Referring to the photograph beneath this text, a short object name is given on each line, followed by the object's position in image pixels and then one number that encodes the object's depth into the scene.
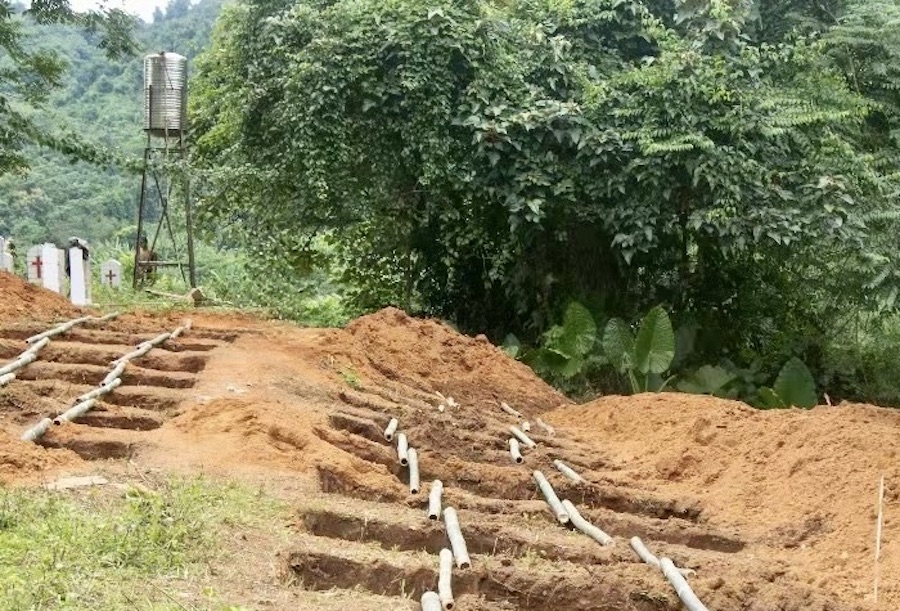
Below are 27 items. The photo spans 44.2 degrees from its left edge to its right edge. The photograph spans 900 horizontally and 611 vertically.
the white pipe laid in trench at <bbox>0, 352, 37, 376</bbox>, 5.88
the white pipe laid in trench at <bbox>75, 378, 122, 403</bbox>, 5.49
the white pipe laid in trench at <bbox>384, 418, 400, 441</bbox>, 6.00
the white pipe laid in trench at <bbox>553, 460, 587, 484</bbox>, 5.79
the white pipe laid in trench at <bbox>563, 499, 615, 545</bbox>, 4.64
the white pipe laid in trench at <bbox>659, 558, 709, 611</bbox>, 3.74
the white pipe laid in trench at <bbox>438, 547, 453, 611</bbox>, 3.38
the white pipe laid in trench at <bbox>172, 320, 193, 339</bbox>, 7.71
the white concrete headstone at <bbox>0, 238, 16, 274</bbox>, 10.69
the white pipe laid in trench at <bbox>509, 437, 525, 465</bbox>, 6.14
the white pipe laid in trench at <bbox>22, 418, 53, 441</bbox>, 4.69
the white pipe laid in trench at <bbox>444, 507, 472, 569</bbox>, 3.88
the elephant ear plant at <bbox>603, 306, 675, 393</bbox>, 9.50
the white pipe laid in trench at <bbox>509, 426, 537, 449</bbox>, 6.64
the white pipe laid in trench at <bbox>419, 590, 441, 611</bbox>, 3.26
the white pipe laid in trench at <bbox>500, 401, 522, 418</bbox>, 8.01
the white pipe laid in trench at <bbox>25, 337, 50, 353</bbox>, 6.57
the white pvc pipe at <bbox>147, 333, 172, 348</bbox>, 7.19
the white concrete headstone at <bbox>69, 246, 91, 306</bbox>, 10.00
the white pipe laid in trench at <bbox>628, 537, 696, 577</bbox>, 4.17
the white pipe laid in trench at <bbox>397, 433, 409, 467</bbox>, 5.54
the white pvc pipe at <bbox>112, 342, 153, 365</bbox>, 6.51
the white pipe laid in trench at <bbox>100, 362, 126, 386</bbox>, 5.90
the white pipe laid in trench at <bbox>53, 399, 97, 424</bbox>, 5.05
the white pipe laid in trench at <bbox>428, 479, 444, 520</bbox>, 4.47
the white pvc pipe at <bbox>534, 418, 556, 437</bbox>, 7.46
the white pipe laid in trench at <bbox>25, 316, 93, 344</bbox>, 6.89
